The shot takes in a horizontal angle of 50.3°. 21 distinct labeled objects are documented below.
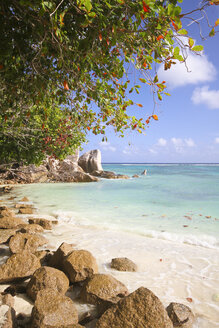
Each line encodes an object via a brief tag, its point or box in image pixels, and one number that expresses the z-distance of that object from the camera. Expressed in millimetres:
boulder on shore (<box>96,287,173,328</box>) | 2150
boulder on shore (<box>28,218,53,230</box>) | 6126
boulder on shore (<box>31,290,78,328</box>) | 2174
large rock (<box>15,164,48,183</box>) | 21547
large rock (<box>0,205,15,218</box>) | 6588
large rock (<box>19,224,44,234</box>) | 5355
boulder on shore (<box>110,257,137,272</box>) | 3861
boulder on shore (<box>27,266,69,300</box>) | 2793
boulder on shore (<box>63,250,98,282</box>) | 3170
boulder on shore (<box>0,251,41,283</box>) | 3062
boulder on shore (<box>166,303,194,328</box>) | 2441
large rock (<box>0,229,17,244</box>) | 4798
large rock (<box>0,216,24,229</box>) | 5660
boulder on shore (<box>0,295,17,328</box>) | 2045
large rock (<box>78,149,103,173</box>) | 33281
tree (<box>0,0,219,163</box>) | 2828
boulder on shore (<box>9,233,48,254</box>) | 3986
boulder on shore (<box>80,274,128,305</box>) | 2766
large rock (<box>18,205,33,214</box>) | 8398
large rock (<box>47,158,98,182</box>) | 24000
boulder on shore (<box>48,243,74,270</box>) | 3529
